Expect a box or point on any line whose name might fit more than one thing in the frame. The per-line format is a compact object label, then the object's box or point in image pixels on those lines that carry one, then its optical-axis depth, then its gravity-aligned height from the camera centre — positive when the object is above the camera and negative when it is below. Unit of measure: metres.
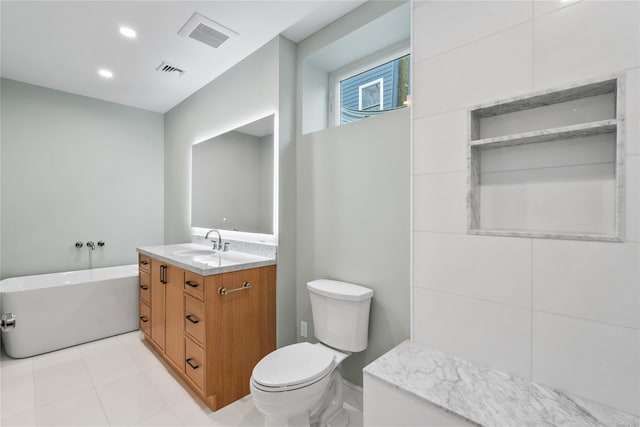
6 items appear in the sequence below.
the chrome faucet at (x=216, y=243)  2.68 -0.29
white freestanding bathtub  2.45 -0.88
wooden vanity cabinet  1.80 -0.78
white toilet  1.40 -0.81
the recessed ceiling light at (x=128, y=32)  2.07 +1.31
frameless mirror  2.33 +0.31
